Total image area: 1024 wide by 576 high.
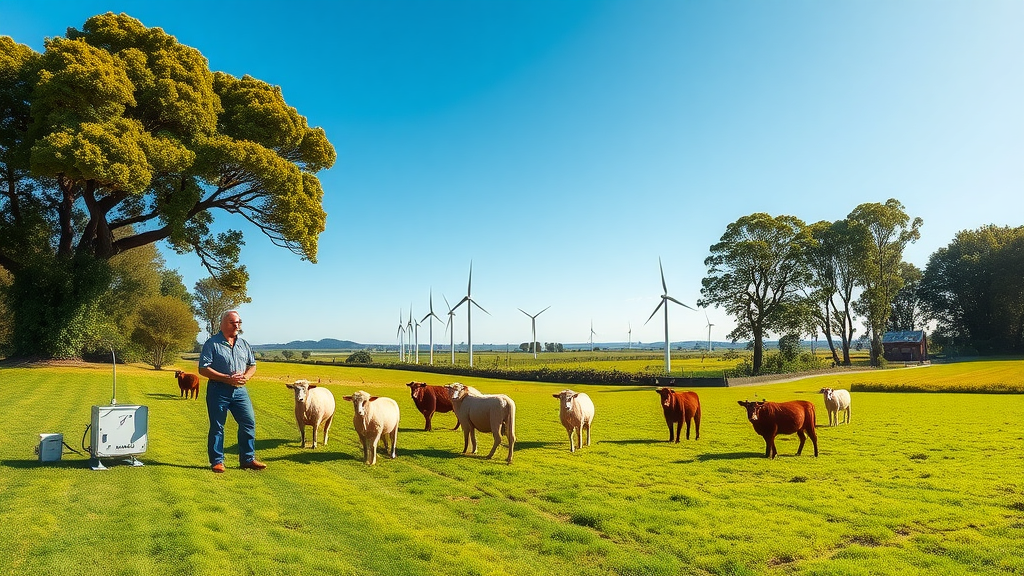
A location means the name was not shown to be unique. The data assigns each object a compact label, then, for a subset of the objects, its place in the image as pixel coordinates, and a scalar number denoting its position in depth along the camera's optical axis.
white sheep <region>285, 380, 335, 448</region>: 11.95
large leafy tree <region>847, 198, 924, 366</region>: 62.72
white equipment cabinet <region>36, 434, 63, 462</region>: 8.68
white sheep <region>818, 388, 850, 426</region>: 17.44
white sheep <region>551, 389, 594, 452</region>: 12.52
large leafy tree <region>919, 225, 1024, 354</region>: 77.62
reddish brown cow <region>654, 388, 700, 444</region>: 14.18
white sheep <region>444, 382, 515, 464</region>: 11.54
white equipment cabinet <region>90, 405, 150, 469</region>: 8.47
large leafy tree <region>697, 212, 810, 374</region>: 50.43
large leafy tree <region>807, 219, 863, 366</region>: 61.34
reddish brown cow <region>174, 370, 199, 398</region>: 22.08
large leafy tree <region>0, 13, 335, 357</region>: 23.86
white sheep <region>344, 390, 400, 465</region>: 10.63
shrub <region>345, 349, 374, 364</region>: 79.44
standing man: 8.60
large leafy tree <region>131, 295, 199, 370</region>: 43.34
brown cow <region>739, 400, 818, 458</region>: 12.05
